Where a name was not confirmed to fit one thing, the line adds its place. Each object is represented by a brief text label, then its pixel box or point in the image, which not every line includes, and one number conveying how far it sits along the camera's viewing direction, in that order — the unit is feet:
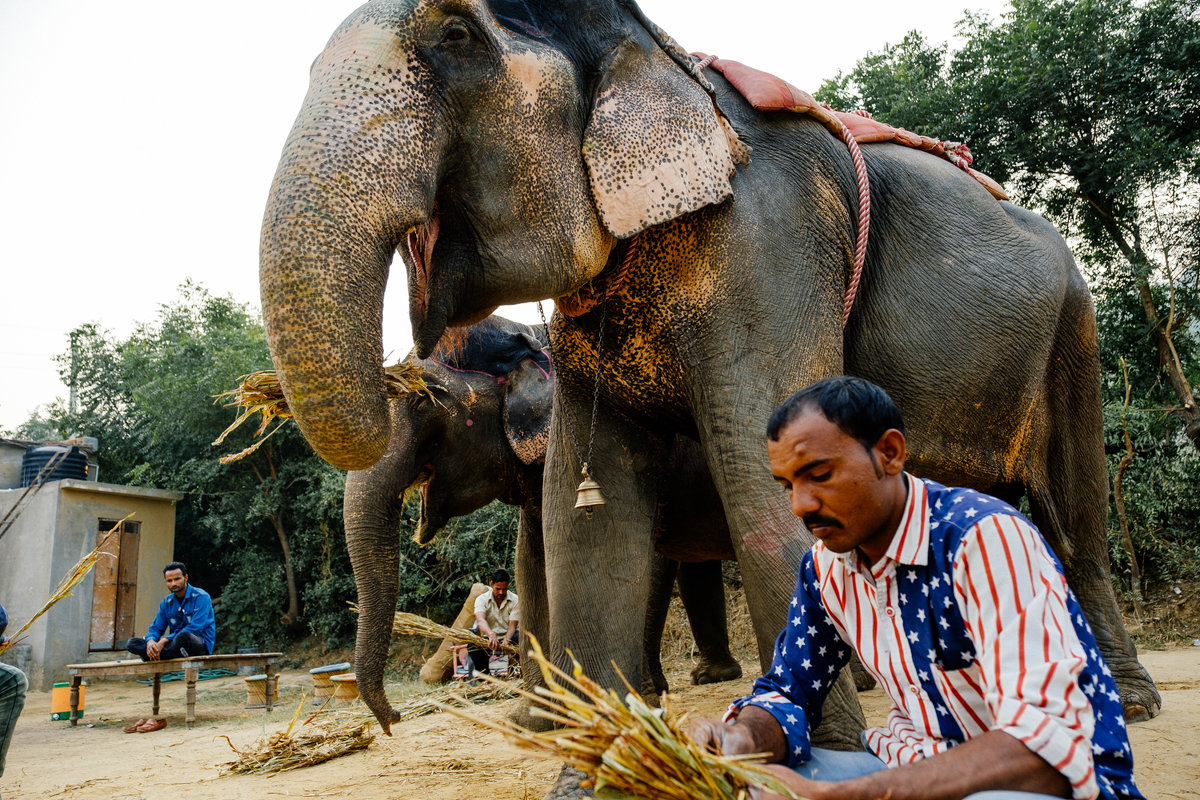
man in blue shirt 28.37
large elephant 6.74
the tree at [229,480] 52.44
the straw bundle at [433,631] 26.04
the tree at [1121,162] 31.96
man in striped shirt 4.20
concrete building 45.19
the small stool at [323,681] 29.99
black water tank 55.11
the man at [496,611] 29.73
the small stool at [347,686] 24.63
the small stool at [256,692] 31.04
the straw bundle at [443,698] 20.48
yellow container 30.27
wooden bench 26.84
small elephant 15.96
